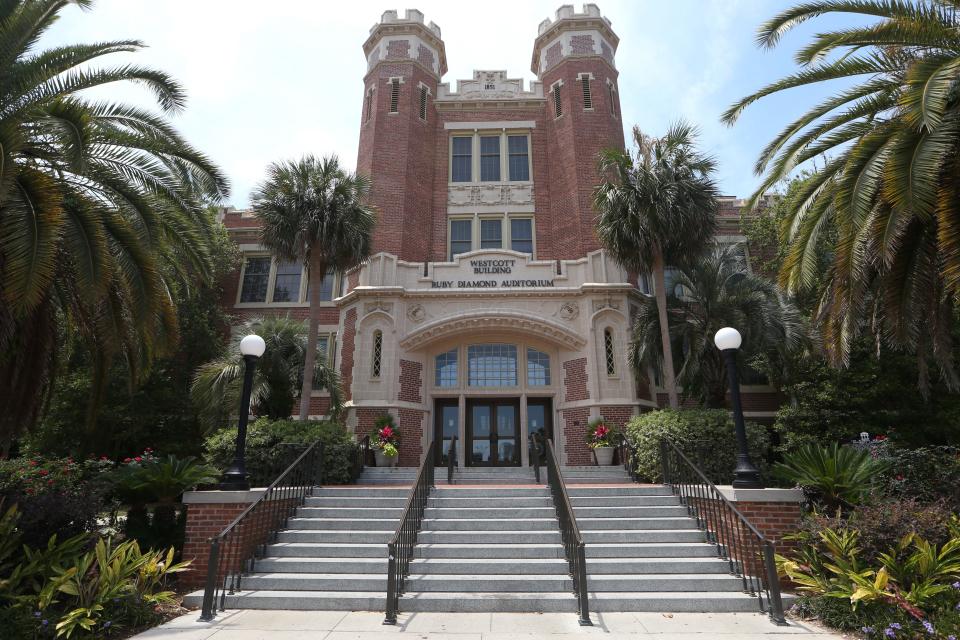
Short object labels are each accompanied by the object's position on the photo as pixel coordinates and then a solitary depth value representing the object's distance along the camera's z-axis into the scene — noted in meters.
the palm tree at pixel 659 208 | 14.47
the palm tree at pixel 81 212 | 7.17
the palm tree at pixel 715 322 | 15.23
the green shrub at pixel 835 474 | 8.88
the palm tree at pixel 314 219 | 14.85
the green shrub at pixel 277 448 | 11.92
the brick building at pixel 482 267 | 17.16
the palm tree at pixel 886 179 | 7.09
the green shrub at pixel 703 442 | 11.60
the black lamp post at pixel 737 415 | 8.16
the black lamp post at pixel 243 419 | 8.69
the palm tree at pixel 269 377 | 14.81
